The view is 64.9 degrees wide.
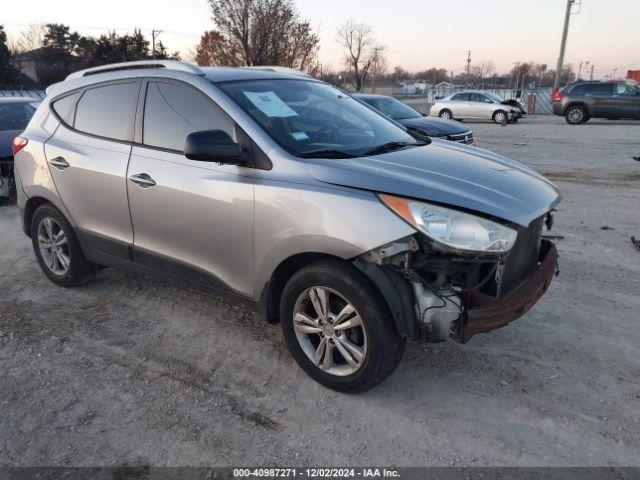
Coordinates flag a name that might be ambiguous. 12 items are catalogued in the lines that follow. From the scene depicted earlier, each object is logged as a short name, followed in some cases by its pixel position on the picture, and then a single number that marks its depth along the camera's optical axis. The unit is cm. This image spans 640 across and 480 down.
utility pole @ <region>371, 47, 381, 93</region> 6123
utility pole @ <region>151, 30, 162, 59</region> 5052
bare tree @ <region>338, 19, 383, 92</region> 5717
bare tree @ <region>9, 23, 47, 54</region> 6122
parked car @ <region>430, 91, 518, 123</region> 2352
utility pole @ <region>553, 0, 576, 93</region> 3409
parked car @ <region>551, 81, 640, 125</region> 2077
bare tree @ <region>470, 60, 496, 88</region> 9681
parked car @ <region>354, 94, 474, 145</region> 957
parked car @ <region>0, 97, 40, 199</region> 818
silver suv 262
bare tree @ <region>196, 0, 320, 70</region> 2977
